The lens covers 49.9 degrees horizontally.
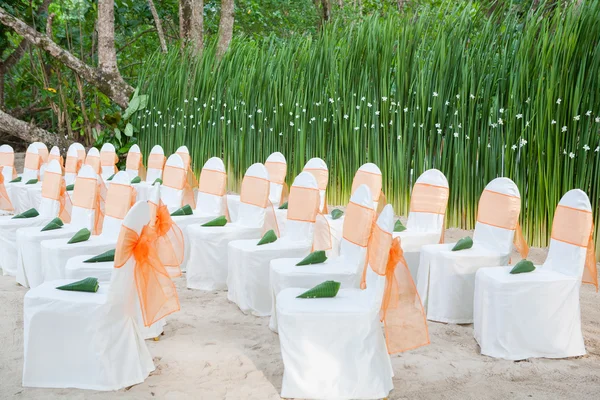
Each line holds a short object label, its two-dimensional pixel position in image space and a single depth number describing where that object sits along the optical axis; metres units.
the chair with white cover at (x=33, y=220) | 4.64
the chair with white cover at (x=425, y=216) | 3.98
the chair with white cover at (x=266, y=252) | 3.73
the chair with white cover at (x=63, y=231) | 4.11
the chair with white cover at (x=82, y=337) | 2.61
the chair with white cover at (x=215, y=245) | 4.27
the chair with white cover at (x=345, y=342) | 2.52
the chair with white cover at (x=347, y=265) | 3.14
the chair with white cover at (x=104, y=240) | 3.67
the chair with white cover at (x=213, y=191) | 4.89
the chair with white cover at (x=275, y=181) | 5.28
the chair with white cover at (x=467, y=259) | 3.53
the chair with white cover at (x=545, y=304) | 3.04
